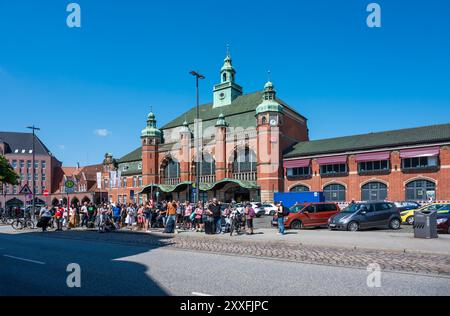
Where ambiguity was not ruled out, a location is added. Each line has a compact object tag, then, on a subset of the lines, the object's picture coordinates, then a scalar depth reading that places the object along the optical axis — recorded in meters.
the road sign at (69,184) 25.20
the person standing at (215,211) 19.36
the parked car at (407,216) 24.38
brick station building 48.28
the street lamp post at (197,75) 24.18
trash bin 15.52
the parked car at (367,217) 20.19
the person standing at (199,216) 21.19
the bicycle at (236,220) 19.36
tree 42.54
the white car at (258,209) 36.74
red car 22.16
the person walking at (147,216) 22.44
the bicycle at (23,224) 26.08
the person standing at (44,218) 23.00
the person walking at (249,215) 19.52
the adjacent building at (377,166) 36.59
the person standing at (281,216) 18.56
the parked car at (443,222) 17.98
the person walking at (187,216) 22.50
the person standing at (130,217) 24.40
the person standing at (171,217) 20.08
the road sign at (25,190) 26.72
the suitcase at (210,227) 19.50
